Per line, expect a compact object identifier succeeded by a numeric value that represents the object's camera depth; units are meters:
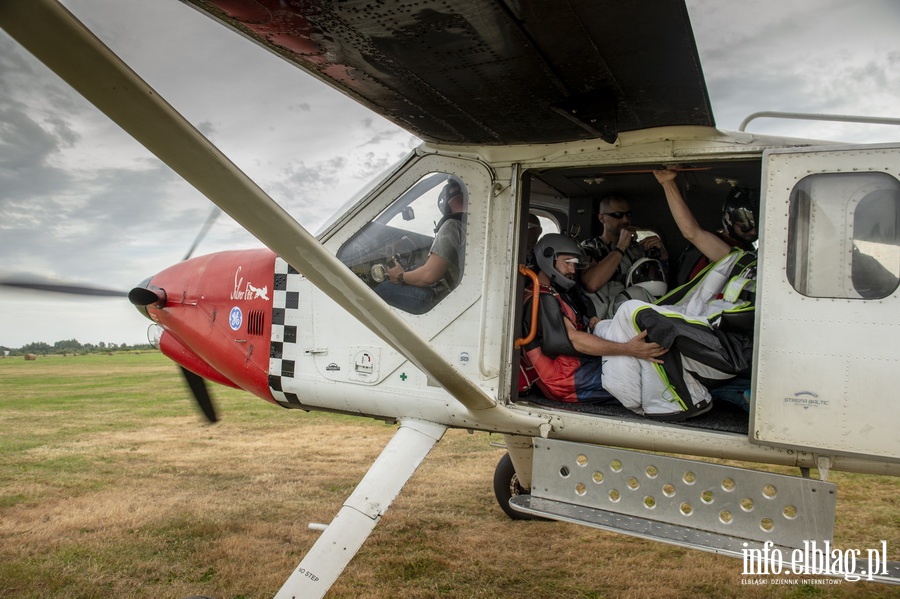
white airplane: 2.31
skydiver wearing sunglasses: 3.94
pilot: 3.60
